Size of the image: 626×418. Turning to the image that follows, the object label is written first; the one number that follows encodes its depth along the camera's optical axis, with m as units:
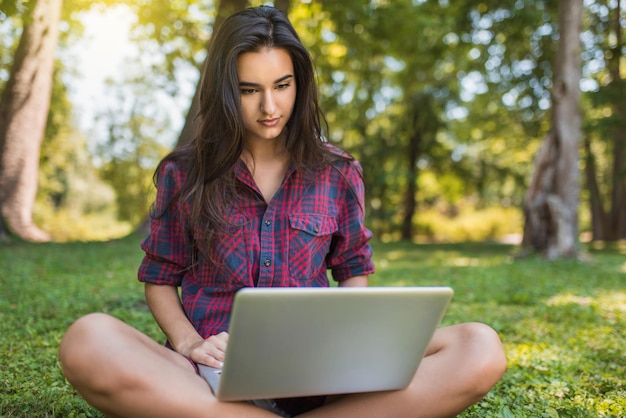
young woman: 1.71
